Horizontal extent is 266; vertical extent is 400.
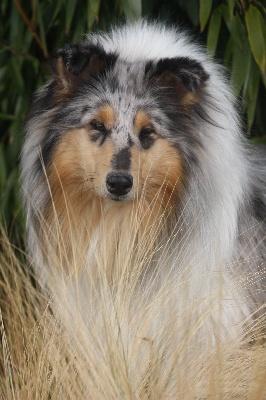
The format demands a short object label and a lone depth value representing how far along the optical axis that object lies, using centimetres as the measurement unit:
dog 819
